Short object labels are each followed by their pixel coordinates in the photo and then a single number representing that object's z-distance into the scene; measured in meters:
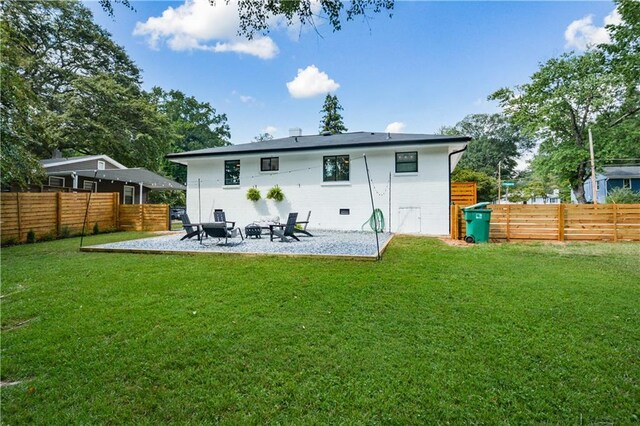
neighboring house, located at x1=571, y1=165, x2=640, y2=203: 27.36
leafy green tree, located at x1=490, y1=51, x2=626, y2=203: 19.33
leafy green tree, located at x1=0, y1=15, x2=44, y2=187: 8.16
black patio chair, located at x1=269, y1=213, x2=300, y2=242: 9.87
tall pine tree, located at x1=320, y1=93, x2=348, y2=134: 39.75
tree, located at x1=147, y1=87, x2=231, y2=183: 39.41
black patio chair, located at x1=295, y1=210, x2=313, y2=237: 11.20
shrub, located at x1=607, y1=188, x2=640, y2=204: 14.20
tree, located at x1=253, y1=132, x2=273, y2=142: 63.97
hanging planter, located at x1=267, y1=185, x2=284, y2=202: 13.97
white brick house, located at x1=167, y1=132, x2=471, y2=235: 12.23
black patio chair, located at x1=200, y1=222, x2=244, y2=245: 8.81
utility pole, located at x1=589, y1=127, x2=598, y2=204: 15.37
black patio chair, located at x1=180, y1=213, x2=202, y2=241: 10.18
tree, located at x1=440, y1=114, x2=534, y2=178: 44.31
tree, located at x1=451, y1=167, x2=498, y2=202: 30.67
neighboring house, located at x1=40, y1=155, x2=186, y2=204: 17.44
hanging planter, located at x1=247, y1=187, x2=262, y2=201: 14.18
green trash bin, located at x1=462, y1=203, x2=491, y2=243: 9.81
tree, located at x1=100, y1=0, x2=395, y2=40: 3.23
